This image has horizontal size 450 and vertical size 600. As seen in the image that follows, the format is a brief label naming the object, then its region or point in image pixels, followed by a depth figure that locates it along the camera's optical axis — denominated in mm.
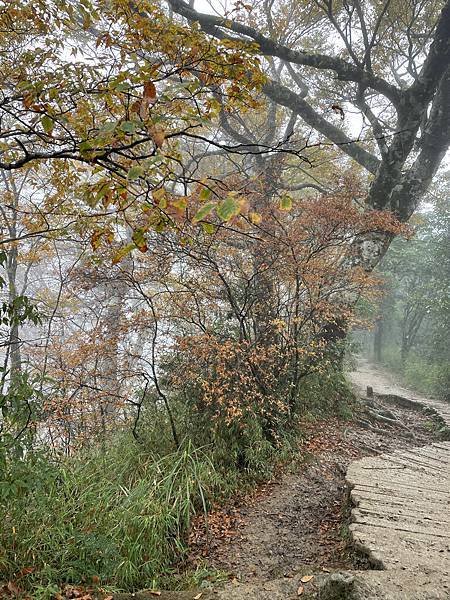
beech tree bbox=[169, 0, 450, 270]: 7781
